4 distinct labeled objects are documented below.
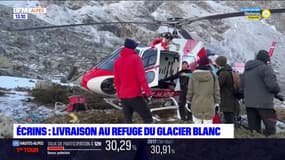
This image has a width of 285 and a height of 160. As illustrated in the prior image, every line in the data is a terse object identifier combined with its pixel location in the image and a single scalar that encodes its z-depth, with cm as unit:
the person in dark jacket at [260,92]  511
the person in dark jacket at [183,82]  571
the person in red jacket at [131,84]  504
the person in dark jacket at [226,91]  545
